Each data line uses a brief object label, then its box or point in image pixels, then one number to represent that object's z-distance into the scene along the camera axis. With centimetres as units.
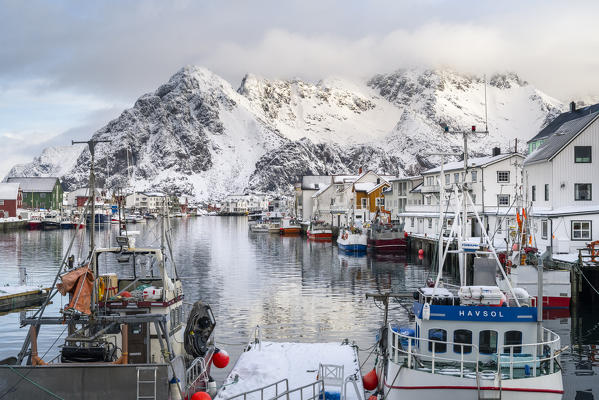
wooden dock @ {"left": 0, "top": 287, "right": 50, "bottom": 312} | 4008
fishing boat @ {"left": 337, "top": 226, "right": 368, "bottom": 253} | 8256
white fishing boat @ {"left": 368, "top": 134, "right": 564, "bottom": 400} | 1761
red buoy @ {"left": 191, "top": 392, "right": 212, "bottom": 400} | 1858
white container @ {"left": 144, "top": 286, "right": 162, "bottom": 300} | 2108
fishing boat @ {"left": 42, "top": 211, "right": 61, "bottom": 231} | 14375
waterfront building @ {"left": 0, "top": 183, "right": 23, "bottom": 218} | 15400
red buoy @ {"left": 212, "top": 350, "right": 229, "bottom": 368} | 2395
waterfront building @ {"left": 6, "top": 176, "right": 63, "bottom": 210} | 19412
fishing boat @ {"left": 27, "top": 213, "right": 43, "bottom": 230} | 14466
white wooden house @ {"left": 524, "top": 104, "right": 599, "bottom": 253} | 4866
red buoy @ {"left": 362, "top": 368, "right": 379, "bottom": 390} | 2225
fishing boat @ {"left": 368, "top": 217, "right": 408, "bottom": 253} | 7831
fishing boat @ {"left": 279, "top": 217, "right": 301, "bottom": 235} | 13125
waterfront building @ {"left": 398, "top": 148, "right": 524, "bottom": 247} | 6894
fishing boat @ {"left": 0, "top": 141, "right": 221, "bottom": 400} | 1609
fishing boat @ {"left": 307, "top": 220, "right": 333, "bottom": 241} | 10644
